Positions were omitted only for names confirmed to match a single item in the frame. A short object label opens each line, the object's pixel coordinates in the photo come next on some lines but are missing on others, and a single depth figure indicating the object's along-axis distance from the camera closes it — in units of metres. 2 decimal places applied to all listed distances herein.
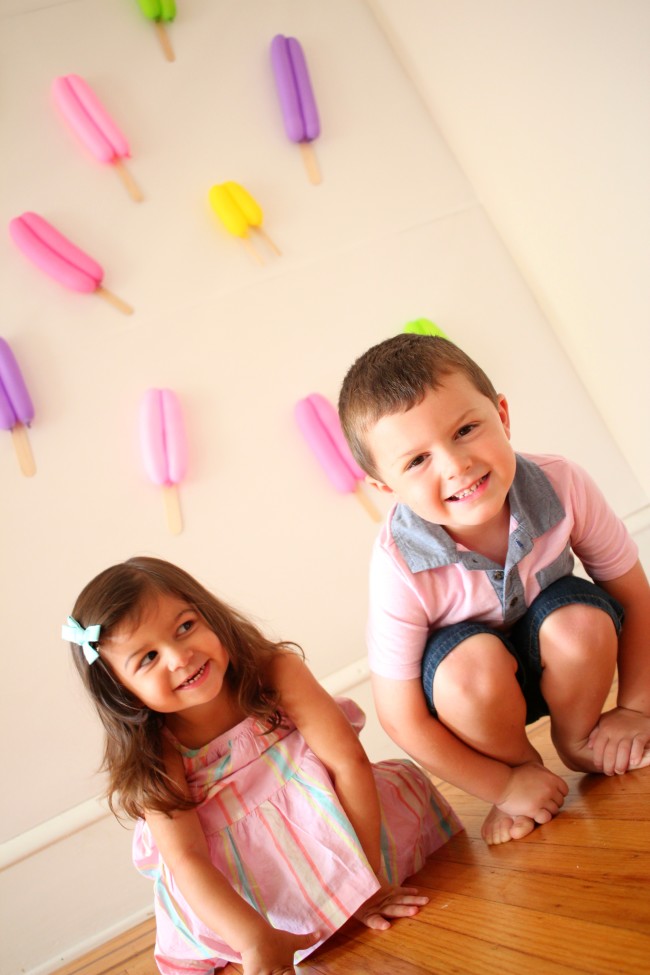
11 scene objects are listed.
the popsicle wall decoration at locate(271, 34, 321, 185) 1.74
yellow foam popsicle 1.66
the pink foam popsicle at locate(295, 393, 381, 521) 1.64
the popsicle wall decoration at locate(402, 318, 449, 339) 1.71
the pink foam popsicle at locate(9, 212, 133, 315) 1.56
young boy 0.93
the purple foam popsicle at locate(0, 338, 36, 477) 1.50
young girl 0.98
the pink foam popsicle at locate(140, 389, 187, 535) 1.56
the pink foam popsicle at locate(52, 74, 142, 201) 1.62
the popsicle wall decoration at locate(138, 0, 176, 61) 1.69
